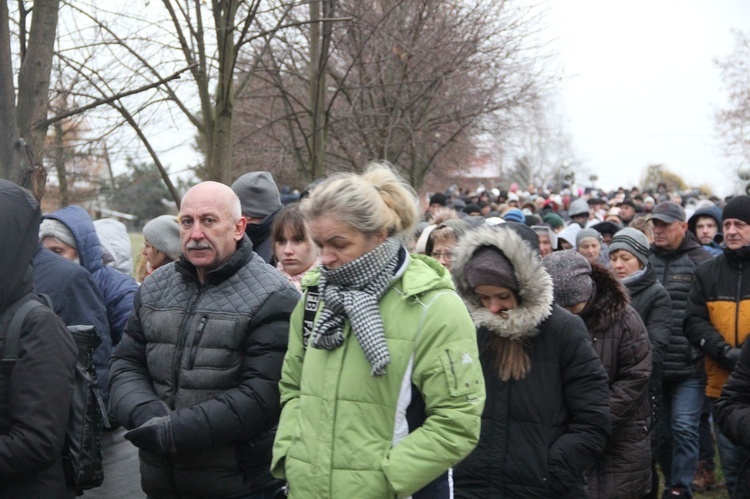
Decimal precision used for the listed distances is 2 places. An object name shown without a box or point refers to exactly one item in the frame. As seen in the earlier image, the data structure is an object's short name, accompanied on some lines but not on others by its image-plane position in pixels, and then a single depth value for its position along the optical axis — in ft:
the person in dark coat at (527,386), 12.31
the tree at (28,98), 16.62
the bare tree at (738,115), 146.92
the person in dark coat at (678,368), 21.90
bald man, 11.35
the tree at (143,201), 181.38
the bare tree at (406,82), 35.53
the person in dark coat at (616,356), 14.83
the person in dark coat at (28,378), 10.44
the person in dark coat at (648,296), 19.30
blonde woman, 9.51
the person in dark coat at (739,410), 12.15
